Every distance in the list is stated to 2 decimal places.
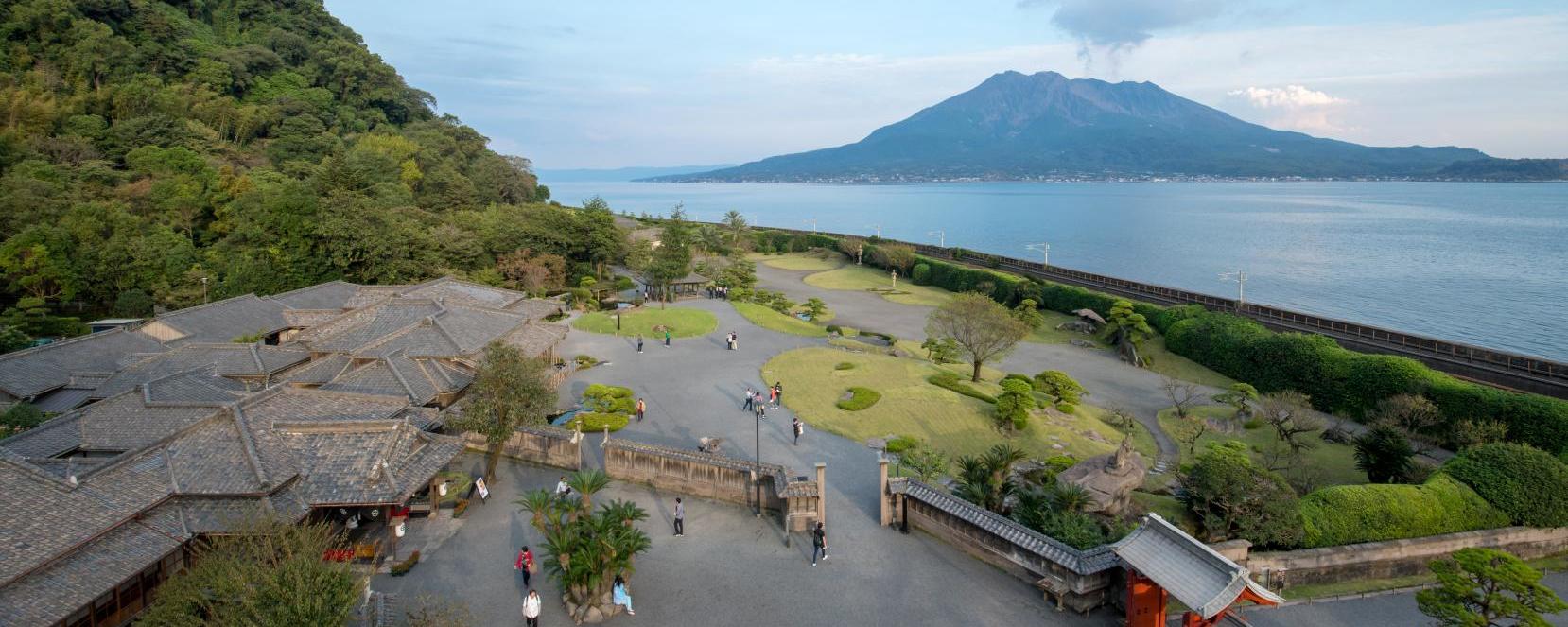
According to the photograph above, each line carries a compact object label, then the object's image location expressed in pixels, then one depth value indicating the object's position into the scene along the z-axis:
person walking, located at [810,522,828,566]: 17.78
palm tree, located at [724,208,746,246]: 98.19
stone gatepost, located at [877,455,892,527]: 19.42
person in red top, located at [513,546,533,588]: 16.55
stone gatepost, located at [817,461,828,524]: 18.89
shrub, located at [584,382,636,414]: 29.45
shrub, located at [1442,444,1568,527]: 18.92
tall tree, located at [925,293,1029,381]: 35.38
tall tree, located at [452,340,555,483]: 21.33
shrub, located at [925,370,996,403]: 32.00
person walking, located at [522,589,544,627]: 14.70
